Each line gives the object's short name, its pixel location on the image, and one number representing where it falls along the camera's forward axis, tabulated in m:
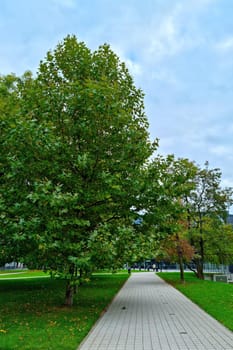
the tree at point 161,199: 12.23
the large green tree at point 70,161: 10.29
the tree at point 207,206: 30.16
